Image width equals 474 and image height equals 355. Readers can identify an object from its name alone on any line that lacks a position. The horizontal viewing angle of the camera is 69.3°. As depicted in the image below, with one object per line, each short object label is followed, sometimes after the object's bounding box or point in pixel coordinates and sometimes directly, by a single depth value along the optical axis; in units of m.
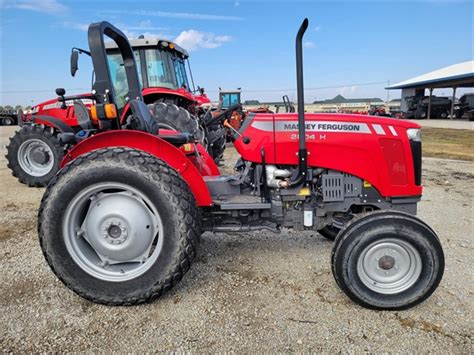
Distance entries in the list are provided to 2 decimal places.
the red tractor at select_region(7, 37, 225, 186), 5.56
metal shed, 26.91
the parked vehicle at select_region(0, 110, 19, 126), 25.28
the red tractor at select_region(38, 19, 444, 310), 2.26
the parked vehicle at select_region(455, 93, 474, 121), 28.30
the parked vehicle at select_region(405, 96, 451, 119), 28.86
